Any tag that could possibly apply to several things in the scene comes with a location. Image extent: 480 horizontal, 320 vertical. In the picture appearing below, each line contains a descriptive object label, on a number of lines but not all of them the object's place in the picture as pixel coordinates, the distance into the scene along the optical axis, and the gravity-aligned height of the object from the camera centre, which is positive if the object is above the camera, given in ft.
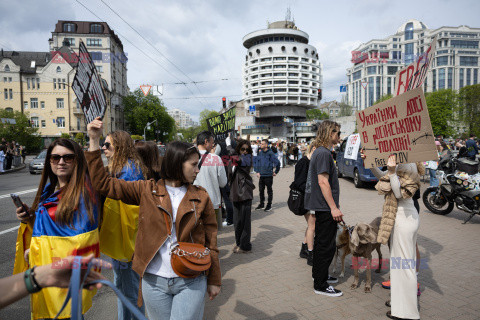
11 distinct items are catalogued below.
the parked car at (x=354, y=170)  39.17 -3.00
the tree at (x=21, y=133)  103.30 +5.78
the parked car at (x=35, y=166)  62.03 -3.01
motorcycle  23.12 -3.56
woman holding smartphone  6.72 -1.54
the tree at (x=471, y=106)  140.05 +18.83
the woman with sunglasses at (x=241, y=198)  18.57 -2.88
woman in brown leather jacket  6.81 -1.65
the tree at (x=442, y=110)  167.84 +19.72
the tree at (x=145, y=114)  235.40 +26.85
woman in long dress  10.80 -3.73
